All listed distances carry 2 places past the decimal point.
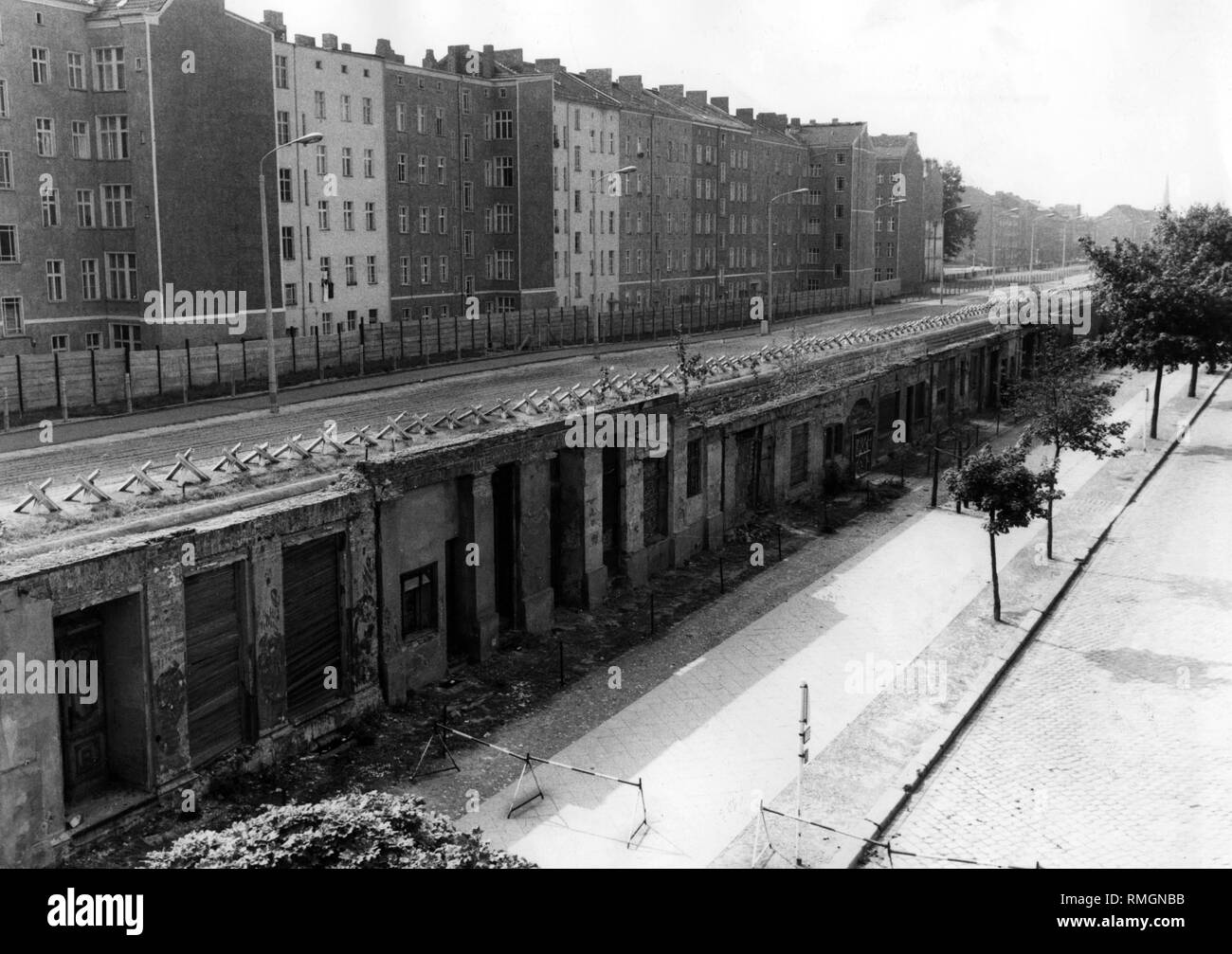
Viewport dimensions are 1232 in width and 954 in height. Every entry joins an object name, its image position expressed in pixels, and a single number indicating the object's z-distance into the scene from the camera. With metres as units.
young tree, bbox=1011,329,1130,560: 34.84
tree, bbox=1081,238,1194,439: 48.44
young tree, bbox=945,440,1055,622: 27.42
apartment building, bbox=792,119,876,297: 104.56
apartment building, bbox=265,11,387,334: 56.41
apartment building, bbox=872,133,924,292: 114.75
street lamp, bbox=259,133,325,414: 30.59
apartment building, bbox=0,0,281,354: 46.59
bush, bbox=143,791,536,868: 11.10
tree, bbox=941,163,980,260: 149.12
